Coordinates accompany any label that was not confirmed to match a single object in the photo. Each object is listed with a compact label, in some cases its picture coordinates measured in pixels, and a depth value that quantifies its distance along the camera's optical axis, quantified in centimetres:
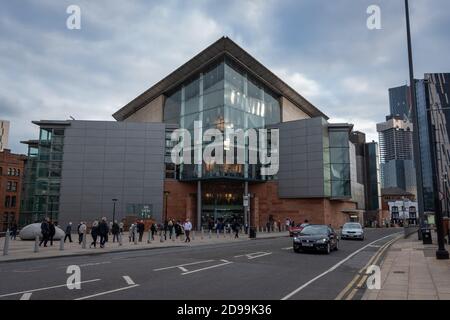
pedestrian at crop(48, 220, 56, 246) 2241
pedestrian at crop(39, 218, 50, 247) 2173
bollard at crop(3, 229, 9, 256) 1726
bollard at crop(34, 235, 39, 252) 1852
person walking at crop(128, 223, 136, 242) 2666
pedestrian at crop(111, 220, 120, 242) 2628
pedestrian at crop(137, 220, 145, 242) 2939
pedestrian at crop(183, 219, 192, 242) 2809
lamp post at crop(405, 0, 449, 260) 1537
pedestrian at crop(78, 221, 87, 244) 2393
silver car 2964
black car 1797
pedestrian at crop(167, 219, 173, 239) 3231
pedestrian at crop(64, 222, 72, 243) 2555
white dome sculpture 2857
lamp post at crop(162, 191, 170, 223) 5047
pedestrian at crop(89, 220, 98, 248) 2203
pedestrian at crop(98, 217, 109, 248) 2195
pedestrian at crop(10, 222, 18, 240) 3271
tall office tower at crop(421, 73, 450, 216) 6172
